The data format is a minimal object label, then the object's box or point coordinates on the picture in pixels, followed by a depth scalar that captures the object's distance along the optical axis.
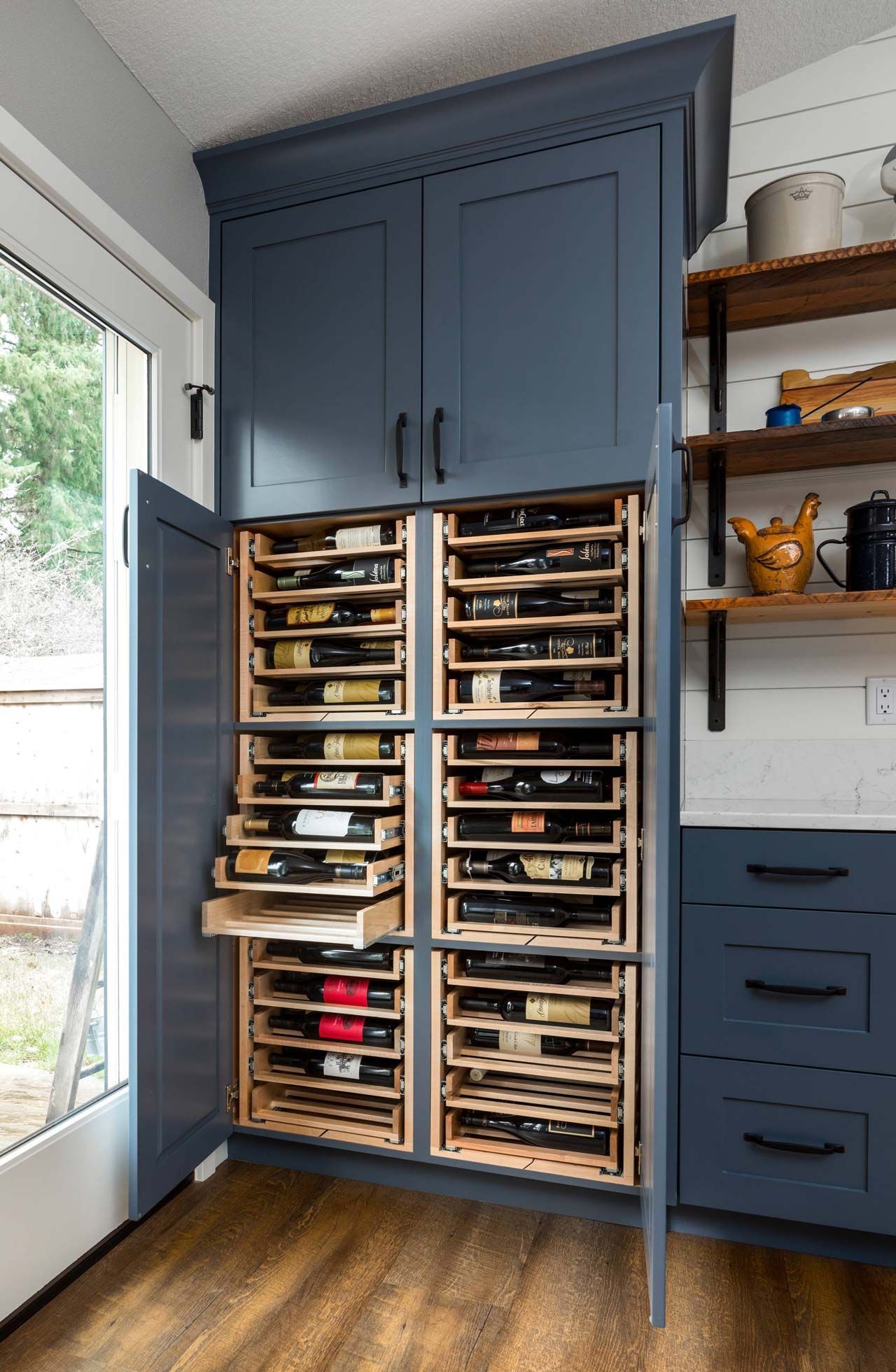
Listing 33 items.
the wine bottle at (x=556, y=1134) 1.94
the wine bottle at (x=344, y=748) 2.09
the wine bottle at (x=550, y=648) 1.95
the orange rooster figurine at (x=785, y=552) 2.05
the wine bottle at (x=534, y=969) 1.96
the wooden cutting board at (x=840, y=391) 2.15
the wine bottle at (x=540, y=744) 1.97
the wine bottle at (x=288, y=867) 1.98
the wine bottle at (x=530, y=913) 1.95
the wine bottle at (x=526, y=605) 2.00
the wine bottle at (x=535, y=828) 1.95
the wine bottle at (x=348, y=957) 2.08
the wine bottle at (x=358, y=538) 2.12
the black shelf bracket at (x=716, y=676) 2.20
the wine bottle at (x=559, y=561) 1.95
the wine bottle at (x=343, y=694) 2.09
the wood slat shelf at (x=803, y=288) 1.95
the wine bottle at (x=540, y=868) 1.93
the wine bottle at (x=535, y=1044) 1.97
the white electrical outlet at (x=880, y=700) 2.13
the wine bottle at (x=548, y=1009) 1.93
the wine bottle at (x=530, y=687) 2.00
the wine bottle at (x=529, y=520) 2.01
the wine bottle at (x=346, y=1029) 2.09
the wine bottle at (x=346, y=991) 2.07
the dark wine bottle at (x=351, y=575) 2.09
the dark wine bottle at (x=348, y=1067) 2.08
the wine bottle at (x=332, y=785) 2.02
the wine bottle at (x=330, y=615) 2.12
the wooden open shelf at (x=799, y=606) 1.89
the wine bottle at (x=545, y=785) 1.94
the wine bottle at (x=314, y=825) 1.94
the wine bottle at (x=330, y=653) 2.14
